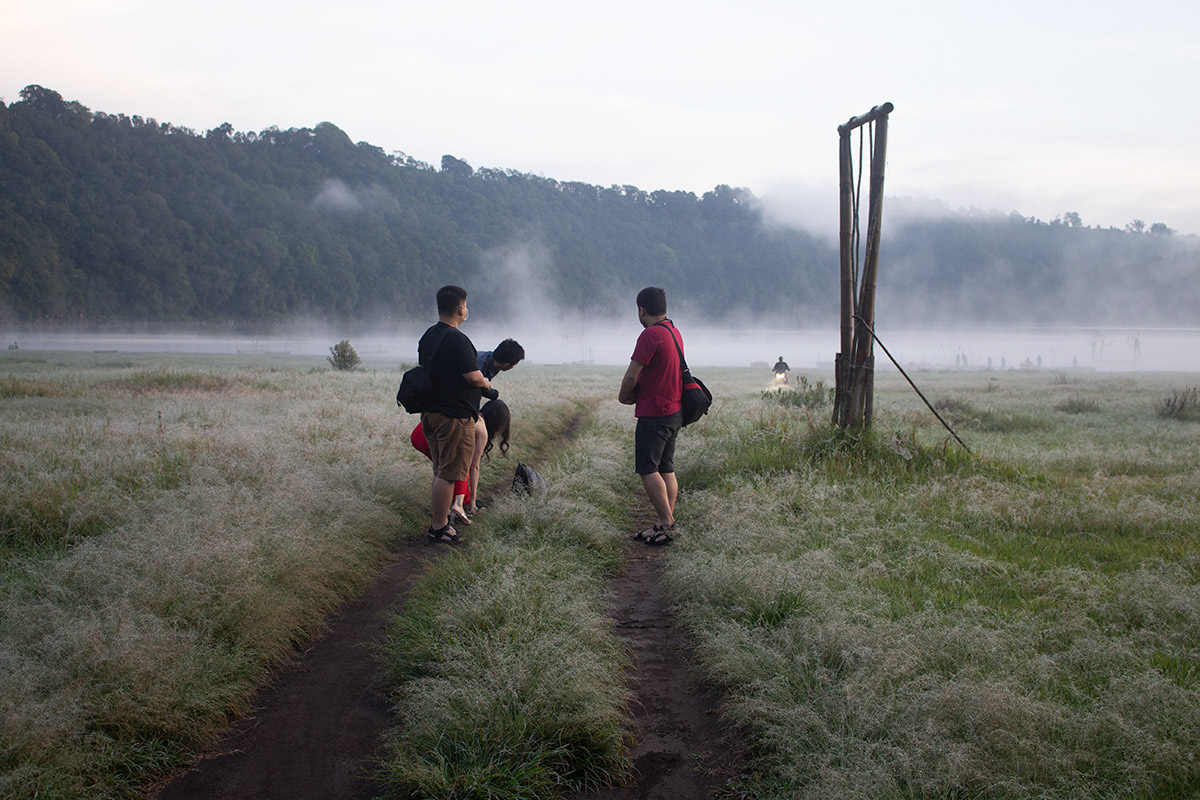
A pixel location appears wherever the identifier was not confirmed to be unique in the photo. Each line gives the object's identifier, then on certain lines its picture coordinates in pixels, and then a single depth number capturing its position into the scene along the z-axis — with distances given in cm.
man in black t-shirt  601
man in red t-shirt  609
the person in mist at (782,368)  2822
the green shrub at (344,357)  3328
